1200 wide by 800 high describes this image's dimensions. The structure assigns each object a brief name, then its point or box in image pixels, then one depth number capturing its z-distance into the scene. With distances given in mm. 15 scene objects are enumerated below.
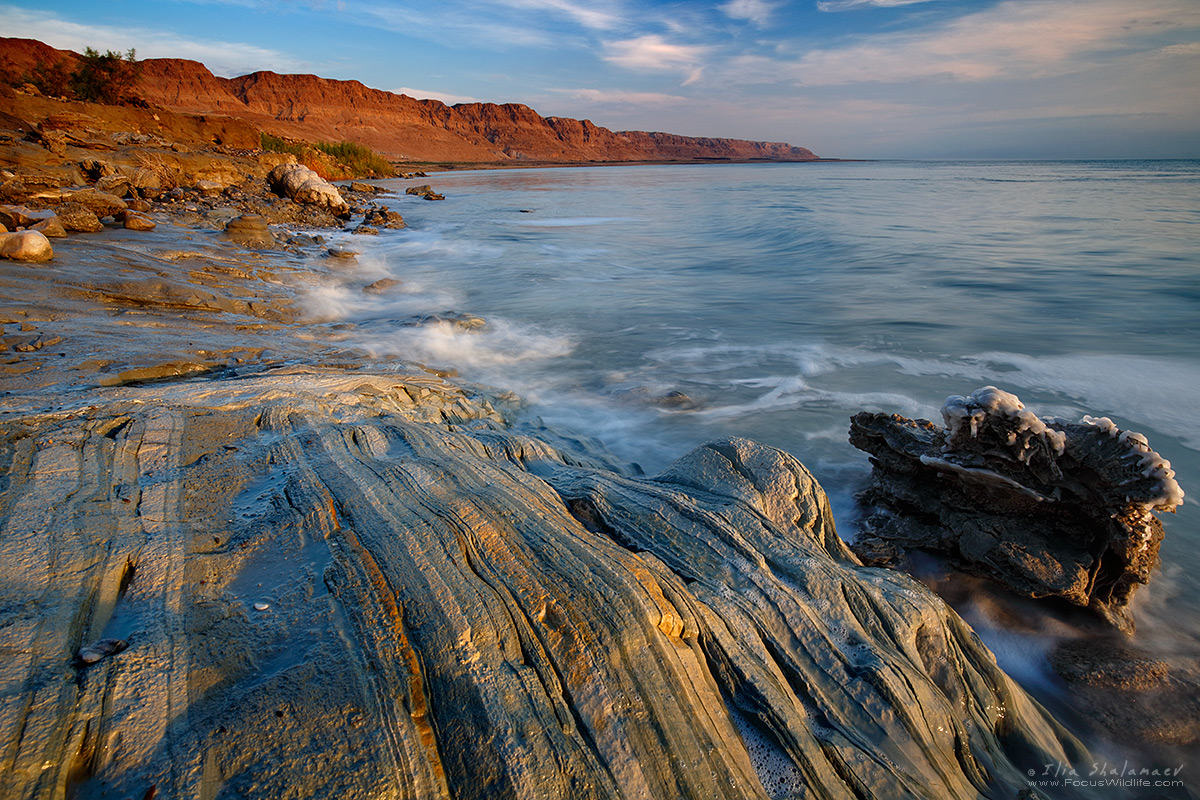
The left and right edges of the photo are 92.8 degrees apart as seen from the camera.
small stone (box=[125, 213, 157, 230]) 9289
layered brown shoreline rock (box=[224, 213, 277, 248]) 10648
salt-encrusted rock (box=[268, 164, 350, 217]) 18219
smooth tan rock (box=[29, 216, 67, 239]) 7595
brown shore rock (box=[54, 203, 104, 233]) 8250
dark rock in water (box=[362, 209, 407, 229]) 18812
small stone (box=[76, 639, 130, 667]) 1558
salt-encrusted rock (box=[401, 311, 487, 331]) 7909
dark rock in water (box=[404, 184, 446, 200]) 30861
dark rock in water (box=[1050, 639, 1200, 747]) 2445
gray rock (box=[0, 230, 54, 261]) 6016
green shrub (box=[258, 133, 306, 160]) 26583
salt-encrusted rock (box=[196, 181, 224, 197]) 15242
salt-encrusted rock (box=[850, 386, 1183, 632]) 2826
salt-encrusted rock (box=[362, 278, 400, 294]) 10094
